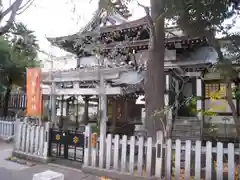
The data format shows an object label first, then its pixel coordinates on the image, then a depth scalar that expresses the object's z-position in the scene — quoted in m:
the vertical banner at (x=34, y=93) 9.25
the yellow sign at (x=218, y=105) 11.73
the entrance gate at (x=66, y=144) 6.83
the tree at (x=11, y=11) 6.03
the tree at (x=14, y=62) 14.61
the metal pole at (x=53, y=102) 10.05
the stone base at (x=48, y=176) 4.14
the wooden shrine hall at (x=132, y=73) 8.78
